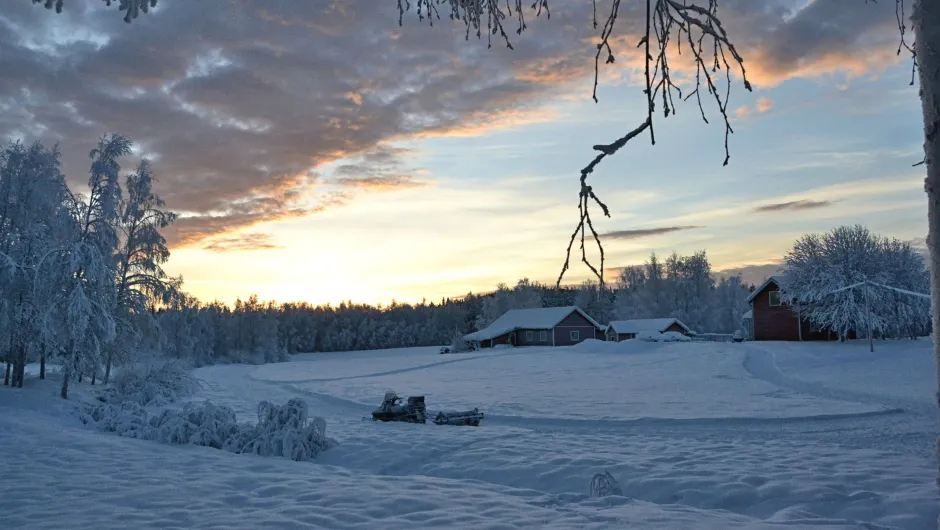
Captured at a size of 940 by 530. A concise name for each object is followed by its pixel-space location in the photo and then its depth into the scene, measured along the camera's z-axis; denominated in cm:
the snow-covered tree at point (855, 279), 4122
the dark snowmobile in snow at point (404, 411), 1800
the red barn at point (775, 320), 4894
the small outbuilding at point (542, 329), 6662
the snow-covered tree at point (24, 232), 2262
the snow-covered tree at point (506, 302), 9119
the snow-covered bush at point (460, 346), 7006
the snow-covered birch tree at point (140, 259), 3010
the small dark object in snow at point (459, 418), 1714
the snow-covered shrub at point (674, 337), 6419
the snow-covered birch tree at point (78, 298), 2198
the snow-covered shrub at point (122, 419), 1535
